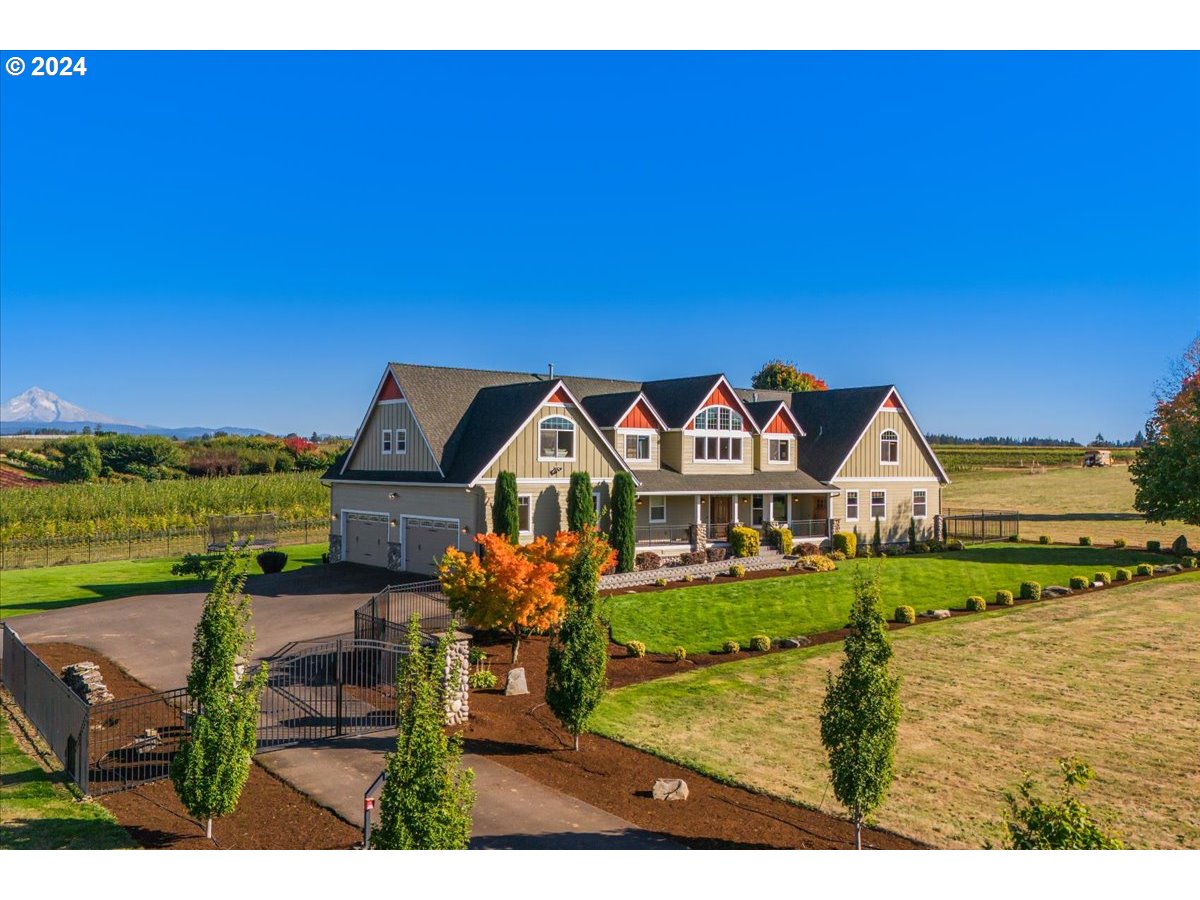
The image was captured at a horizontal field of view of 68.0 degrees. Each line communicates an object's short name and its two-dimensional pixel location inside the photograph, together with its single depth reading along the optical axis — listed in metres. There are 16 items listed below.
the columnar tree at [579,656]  15.86
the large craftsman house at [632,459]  32.41
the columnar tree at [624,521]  33.38
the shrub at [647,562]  34.56
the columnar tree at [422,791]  9.04
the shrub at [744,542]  38.19
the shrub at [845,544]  41.38
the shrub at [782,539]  39.47
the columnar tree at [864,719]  11.38
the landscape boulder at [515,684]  19.80
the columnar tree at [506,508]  30.31
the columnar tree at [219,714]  11.54
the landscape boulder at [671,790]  13.66
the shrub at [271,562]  35.44
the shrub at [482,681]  20.16
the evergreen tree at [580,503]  32.28
